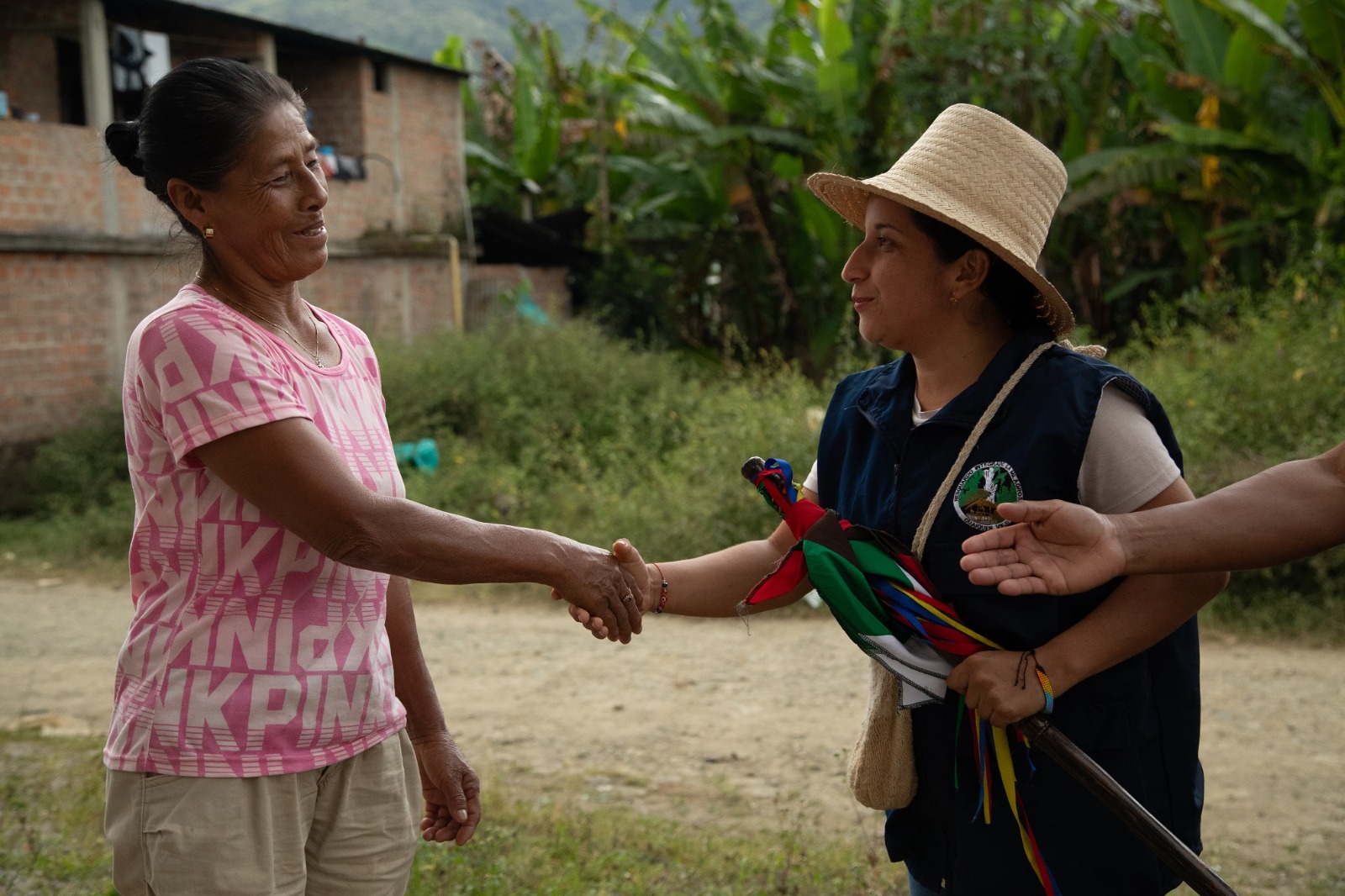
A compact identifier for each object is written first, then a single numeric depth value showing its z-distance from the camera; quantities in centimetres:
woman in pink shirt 187
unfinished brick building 1073
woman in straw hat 196
